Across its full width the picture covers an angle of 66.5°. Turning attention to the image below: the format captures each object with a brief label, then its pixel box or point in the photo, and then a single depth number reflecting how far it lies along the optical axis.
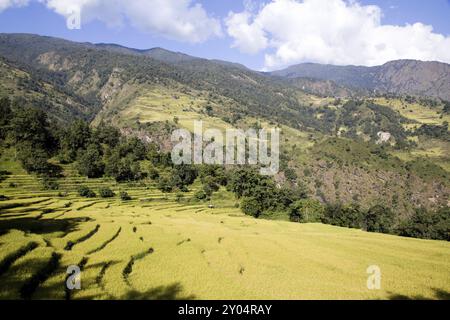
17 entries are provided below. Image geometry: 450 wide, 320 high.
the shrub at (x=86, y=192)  104.75
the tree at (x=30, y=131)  139.38
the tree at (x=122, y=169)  132.75
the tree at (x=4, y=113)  145.50
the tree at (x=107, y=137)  165.93
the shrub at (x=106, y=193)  108.00
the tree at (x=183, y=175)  138.00
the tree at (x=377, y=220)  128.75
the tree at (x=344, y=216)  119.56
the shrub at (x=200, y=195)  126.06
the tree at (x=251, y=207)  114.50
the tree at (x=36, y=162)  117.50
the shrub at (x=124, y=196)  105.33
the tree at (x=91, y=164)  128.38
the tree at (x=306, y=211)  119.74
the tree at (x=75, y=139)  143.25
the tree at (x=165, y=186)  129.75
